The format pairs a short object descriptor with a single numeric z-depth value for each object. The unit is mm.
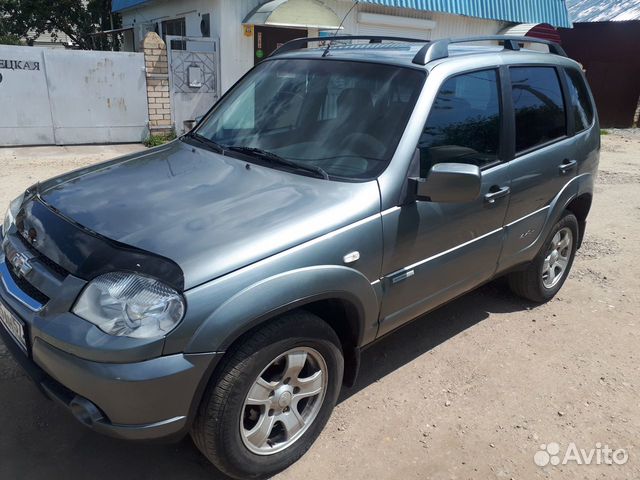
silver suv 2035
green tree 18656
